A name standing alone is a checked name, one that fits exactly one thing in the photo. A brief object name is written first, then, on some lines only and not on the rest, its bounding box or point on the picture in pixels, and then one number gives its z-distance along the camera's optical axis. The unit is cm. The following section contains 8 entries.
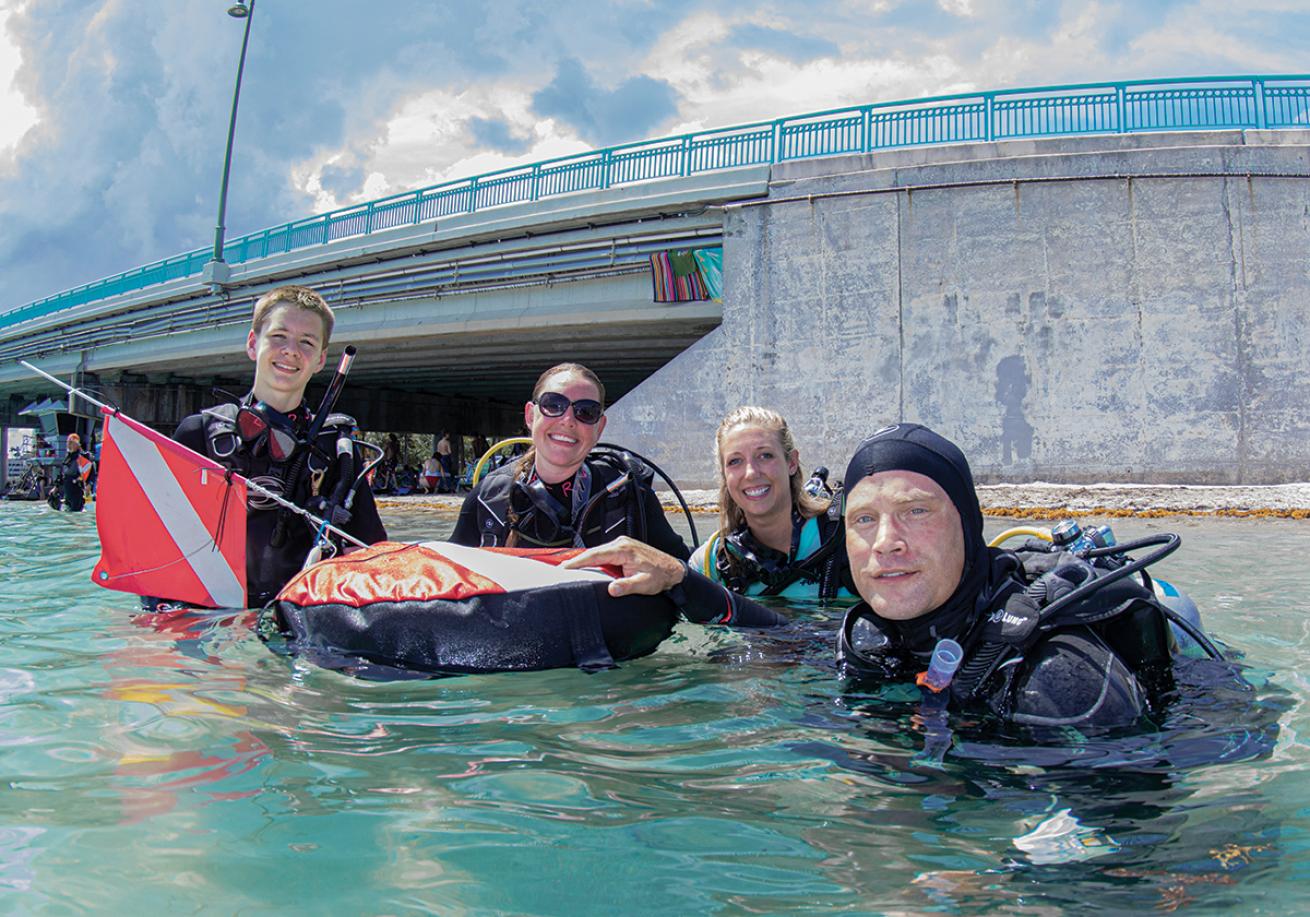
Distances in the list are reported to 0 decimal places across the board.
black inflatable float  318
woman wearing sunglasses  397
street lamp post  2412
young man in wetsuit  415
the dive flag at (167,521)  425
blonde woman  435
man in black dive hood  229
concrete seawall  1447
